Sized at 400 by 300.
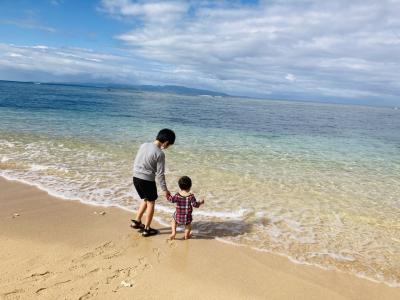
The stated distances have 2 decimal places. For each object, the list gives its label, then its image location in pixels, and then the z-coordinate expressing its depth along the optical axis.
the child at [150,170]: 5.92
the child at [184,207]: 6.09
